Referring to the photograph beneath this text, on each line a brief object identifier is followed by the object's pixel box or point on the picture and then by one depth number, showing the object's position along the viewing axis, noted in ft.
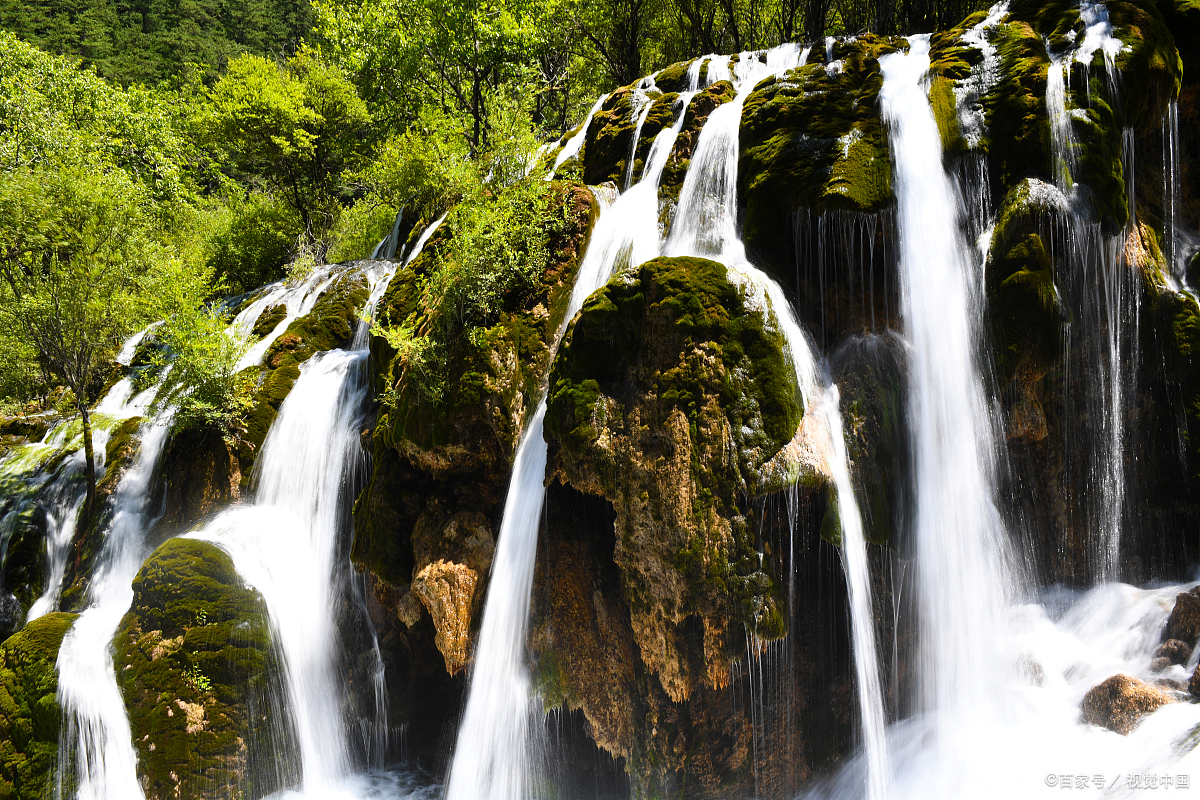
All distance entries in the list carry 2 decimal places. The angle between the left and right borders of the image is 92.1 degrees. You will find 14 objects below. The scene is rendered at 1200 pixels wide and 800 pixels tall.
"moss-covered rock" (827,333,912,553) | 19.72
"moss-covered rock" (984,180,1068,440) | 20.52
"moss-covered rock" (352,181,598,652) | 23.21
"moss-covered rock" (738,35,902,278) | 22.18
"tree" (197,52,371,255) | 62.18
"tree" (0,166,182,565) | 32.71
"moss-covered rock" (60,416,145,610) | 31.04
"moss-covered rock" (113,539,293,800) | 21.70
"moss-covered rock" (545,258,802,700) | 17.81
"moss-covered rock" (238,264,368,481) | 32.37
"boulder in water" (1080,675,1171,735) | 17.28
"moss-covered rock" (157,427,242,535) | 30.78
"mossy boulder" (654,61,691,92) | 38.52
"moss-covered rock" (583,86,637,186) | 32.24
